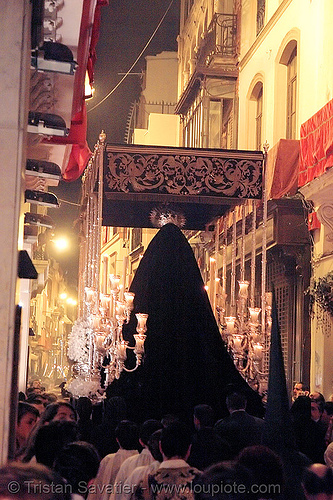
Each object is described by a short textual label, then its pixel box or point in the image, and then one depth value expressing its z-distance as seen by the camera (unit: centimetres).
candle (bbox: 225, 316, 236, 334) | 1655
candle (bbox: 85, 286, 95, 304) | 1768
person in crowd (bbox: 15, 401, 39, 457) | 1099
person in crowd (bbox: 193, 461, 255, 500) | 525
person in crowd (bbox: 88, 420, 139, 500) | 964
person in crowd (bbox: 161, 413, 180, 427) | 1027
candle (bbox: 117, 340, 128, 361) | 1634
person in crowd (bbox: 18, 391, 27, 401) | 1753
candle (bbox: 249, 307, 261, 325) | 1666
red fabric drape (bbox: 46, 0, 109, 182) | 1402
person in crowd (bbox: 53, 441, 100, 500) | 700
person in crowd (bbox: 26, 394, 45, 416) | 1493
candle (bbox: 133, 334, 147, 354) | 1639
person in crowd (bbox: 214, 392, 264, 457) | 1153
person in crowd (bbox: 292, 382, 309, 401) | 2117
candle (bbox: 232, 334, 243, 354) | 1662
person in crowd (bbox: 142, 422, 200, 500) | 743
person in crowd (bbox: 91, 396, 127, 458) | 1295
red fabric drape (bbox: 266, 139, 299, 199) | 2395
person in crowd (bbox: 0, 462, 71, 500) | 438
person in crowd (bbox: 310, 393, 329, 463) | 1247
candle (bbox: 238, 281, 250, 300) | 1713
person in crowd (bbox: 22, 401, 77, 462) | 847
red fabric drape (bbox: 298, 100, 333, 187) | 2100
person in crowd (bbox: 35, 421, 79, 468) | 779
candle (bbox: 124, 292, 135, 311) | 1658
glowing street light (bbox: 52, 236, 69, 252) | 3688
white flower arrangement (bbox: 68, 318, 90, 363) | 1978
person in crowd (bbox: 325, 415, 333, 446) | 1331
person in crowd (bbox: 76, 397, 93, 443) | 1423
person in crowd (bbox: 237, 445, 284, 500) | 656
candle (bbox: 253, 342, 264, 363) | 1657
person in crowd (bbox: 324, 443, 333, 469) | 1075
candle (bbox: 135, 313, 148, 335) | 1643
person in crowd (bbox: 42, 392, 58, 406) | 1806
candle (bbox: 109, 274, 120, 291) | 1733
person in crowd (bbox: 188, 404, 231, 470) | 999
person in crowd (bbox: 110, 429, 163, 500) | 868
